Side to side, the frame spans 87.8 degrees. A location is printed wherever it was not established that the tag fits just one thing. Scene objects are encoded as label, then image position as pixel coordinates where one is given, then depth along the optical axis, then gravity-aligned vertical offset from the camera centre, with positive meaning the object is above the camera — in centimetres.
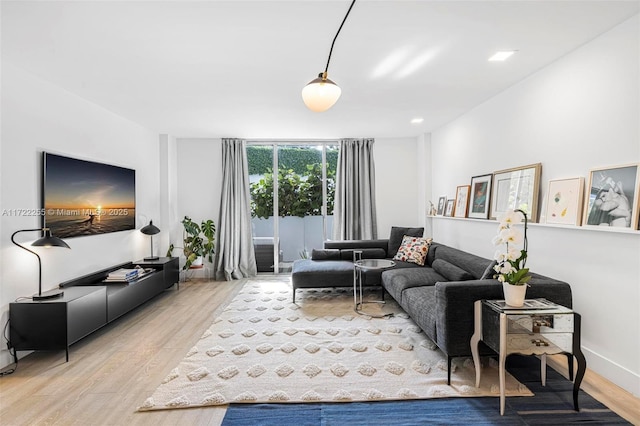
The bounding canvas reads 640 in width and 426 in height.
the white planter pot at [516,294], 214 -58
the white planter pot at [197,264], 588 -117
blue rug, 201 -132
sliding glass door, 632 +6
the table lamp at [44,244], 283 -42
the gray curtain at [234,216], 601 -30
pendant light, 203 +67
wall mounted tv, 325 -1
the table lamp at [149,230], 473 -47
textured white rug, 231 -135
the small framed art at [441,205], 528 -2
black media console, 280 -107
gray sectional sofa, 242 -84
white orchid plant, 216 -32
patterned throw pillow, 474 -69
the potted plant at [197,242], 571 -76
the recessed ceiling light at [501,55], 273 +126
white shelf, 221 -16
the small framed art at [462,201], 447 +4
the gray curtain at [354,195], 612 +12
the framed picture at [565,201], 262 +4
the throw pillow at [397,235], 530 -53
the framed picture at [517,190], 311 +16
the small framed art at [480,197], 393 +9
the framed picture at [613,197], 221 +7
